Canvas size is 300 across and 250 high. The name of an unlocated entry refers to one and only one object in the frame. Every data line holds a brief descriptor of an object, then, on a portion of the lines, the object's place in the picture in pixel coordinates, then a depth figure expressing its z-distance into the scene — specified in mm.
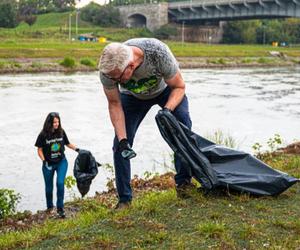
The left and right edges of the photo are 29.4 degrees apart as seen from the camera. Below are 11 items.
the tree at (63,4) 135875
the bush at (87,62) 46375
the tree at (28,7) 130000
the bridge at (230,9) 70625
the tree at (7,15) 91500
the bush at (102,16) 106250
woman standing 8250
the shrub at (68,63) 44656
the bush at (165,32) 101062
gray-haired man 4961
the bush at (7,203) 7871
